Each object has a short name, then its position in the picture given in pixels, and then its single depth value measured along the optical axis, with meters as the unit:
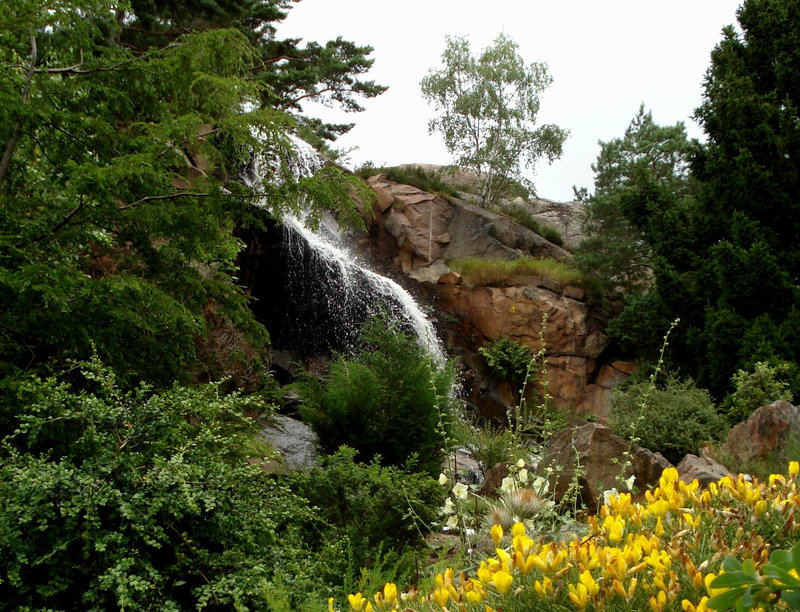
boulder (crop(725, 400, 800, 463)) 5.54
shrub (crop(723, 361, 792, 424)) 8.05
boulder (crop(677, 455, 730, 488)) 4.51
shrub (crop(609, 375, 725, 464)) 7.33
